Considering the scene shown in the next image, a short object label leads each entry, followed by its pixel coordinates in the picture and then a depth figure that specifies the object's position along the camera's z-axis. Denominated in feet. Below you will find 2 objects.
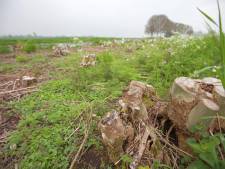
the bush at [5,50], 25.73
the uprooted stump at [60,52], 21.80
